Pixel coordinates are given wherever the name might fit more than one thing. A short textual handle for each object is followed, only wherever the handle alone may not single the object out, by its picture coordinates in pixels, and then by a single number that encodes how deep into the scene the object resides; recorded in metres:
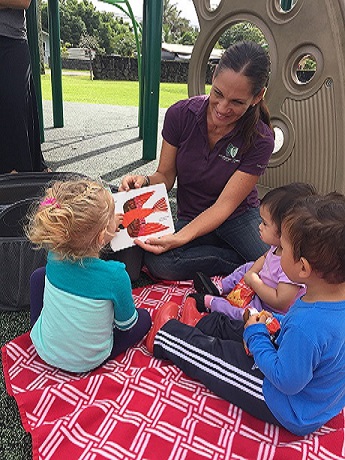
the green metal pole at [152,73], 3.22
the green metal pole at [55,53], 4.05
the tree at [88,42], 23.44
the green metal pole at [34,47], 3.60
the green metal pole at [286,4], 3.11
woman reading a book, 1.79
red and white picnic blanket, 1.08
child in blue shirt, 0.93
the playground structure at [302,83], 2.16
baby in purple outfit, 1.41
